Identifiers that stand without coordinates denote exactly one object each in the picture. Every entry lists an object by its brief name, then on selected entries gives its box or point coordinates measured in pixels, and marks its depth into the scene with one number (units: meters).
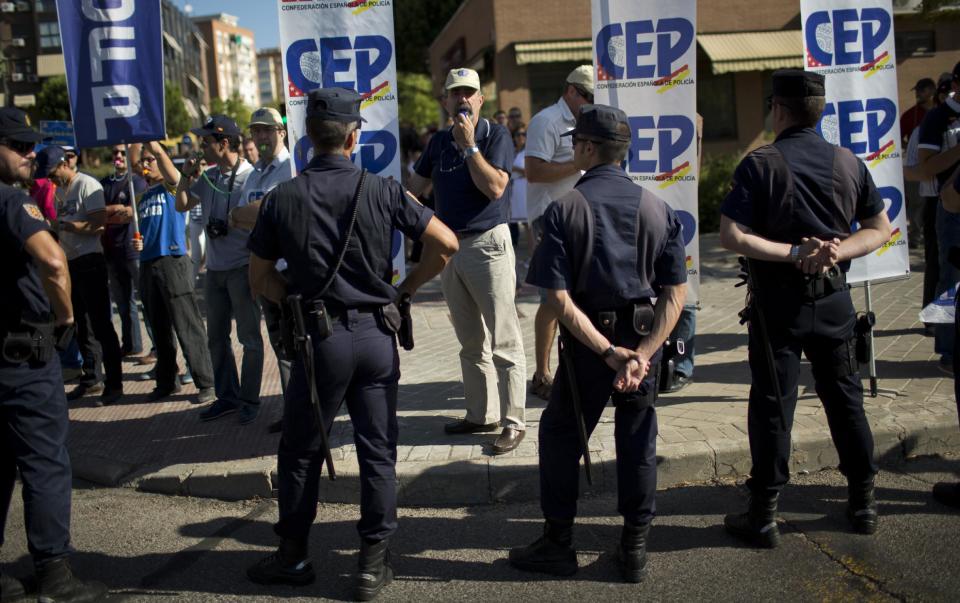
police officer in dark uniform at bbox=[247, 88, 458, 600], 3.83
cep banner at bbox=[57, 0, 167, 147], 6.37
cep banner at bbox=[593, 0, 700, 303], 5.66
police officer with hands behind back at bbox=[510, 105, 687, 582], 3.80
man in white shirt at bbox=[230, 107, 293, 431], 5.81
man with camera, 6.26
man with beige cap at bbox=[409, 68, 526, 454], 5.29
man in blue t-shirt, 7.03
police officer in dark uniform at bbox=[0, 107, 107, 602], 3.79
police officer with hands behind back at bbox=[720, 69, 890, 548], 4.08
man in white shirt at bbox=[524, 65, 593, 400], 5.91
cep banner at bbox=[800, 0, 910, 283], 5.76
